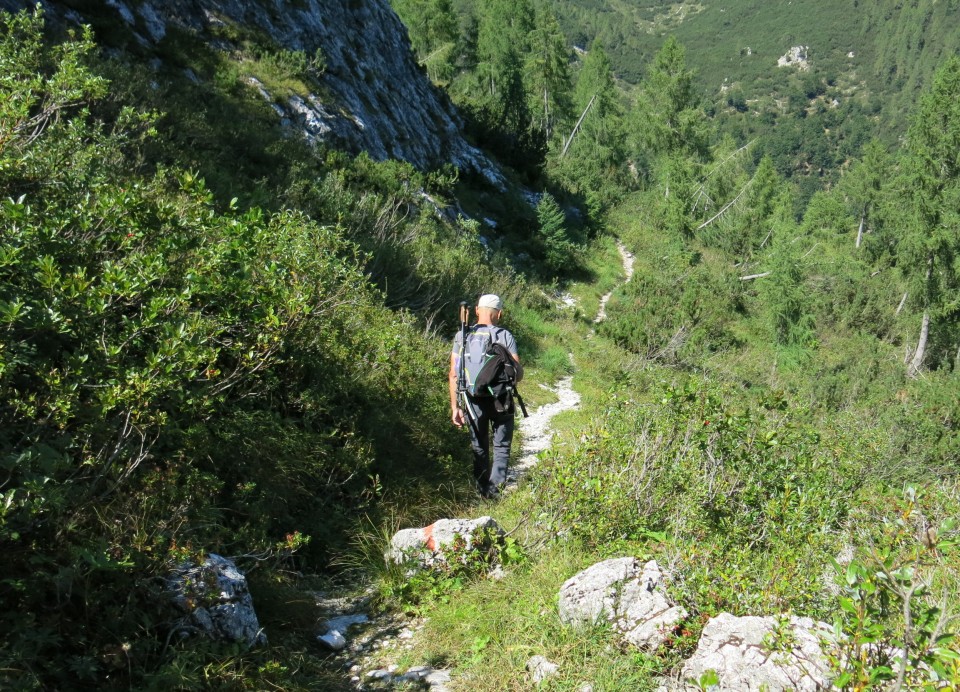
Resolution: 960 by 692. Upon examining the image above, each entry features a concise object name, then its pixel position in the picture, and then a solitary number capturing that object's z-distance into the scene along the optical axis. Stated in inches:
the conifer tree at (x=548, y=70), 1456.7
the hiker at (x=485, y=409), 188.7
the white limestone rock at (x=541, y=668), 105.2
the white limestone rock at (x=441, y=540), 143.4
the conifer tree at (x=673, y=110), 1413.6
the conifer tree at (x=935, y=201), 876.6
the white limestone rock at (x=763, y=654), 85.2
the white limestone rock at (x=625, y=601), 106.2
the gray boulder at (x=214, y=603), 102.9
